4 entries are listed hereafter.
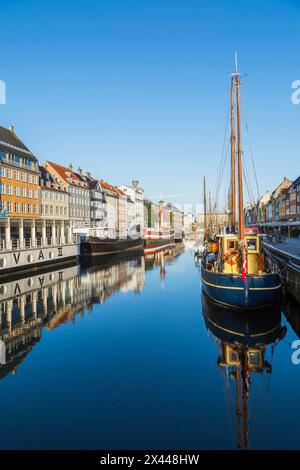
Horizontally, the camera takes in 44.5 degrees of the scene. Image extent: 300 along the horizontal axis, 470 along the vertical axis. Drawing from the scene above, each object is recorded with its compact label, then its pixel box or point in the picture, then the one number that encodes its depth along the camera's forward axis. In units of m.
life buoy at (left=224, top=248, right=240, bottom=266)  24.88
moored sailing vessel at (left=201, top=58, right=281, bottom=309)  21.92
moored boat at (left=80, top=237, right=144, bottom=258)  69.06
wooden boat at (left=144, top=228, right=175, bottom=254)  103.24
